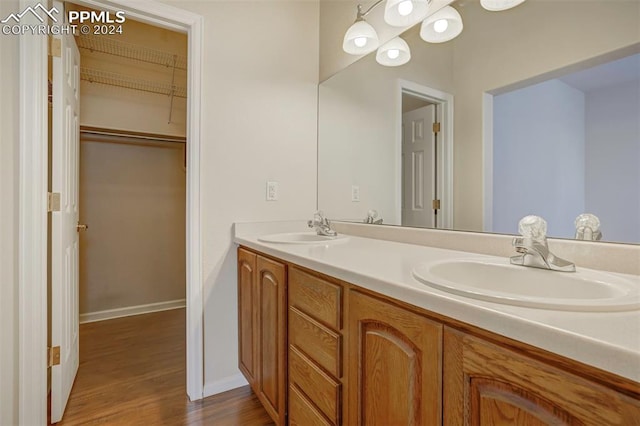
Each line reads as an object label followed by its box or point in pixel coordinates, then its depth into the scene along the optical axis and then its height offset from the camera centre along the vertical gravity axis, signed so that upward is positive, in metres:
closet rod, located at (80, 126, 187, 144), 2.59 +0.67
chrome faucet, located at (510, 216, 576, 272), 0.83 -0.10
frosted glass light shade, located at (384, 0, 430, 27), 1.42 +0.95
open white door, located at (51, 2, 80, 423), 1.48 -0.09
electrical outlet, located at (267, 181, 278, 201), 1.91 +0.12
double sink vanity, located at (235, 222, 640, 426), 0.44 -0.25
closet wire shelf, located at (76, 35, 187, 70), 2.41 +1.33
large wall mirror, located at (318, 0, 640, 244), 0.87 +0.33
